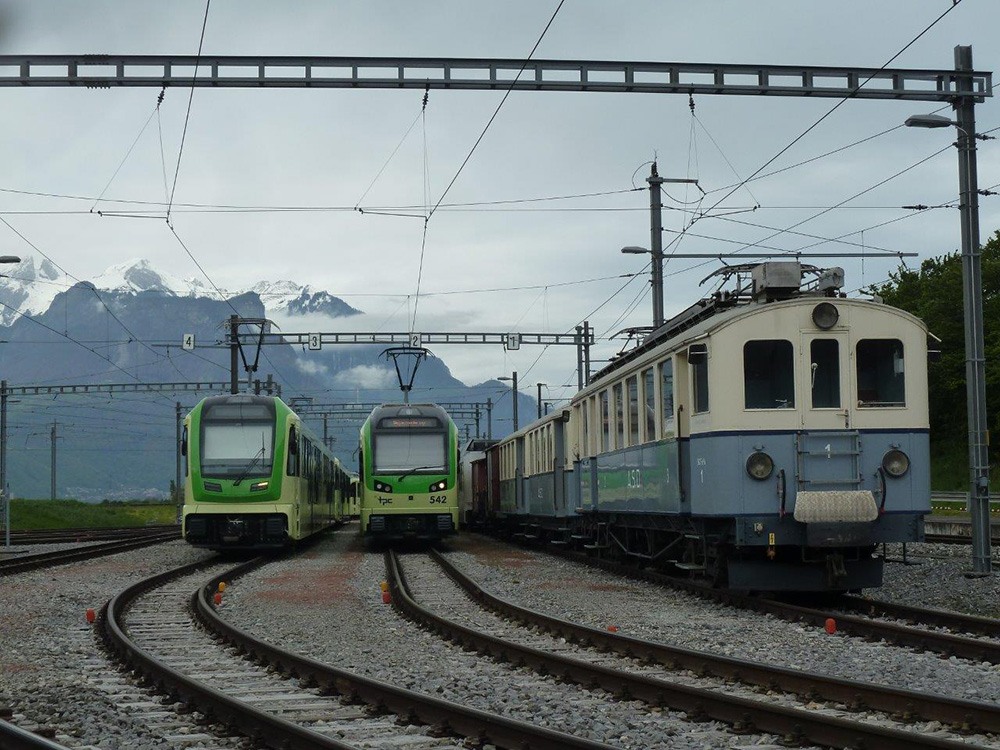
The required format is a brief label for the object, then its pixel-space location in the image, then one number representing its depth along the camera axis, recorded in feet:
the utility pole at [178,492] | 175.36
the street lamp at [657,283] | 79.97
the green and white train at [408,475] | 91.50
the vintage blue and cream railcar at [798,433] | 44.24
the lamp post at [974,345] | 54.70
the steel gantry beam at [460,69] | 54.65
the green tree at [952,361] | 172.55
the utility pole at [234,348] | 116.78
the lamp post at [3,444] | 107.43
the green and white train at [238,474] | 81.10
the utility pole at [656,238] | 80.23
